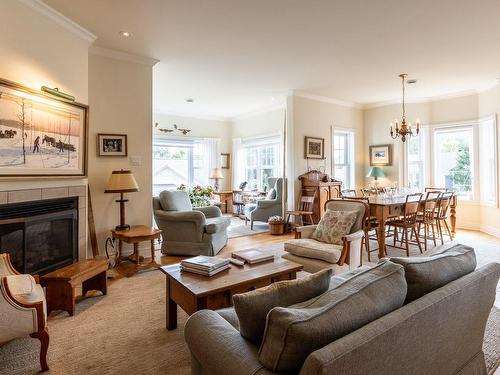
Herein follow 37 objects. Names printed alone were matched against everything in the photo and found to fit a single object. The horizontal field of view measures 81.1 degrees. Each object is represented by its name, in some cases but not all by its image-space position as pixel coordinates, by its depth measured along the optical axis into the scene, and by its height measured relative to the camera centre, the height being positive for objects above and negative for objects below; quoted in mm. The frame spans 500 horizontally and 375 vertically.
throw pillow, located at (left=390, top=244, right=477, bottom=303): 1290 -380
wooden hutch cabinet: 5602 +32
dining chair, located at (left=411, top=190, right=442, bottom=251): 4520 -359
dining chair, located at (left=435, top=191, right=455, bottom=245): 4793 -279
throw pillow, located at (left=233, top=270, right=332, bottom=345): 1108 -439
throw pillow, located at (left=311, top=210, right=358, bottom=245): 3148 -409
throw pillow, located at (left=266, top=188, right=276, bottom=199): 6350 -94
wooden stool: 2422 -808
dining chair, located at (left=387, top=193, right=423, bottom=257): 4246 -414
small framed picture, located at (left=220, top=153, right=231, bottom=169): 8459 +859
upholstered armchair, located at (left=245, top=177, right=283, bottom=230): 6172 -347
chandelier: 4962 +1035
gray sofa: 884 -570
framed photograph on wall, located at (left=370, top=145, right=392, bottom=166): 6711 +814
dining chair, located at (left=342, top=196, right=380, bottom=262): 4188 -526
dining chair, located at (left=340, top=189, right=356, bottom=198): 5789 -74
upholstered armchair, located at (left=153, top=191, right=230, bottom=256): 4121 -560
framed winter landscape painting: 2580 +558
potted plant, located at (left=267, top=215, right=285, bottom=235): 5723 -700
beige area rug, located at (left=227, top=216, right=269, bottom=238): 5816 -849
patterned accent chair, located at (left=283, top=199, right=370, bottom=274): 2832 -610
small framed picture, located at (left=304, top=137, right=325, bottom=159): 6043 +881
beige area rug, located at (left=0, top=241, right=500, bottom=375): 1835 -1093
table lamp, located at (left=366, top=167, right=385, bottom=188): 6543 +393
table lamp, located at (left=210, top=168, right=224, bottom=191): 8000 +434
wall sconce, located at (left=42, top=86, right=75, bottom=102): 2873 +996
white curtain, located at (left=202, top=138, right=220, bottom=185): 8133 +973
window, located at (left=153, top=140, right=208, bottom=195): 7523 +685
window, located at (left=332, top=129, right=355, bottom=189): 6922 +783
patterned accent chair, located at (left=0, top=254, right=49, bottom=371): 1684 -733
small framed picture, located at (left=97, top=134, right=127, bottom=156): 3828 +608
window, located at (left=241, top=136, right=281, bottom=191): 7352 +784
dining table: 4059 -300
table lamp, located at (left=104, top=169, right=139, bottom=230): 3535 +73
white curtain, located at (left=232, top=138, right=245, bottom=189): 8312 +737
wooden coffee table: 1931 -653
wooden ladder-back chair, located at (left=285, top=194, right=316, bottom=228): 5570 -410
